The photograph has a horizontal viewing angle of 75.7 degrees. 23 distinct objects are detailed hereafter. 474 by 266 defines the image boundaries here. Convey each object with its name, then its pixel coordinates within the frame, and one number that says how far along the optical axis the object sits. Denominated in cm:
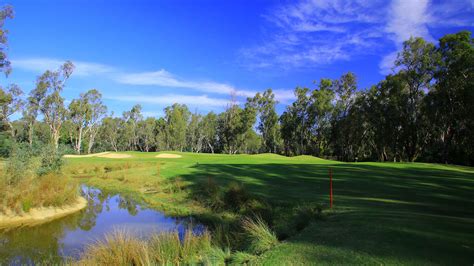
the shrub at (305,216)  848
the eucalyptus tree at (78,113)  6316
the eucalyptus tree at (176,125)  8669
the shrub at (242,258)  575
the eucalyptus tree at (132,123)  9606
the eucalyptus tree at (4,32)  1784
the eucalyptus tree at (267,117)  7338
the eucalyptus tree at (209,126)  9131
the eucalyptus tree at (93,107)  6594
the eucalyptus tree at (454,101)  3553
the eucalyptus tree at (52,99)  5475
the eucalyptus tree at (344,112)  5738
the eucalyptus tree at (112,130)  9656
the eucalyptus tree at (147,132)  9475
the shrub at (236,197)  1324
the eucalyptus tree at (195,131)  9220
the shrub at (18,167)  1371
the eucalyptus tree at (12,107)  5109
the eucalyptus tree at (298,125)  6444
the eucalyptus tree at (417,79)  4034
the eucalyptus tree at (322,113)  5978
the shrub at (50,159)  1662
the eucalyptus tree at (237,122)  7144
